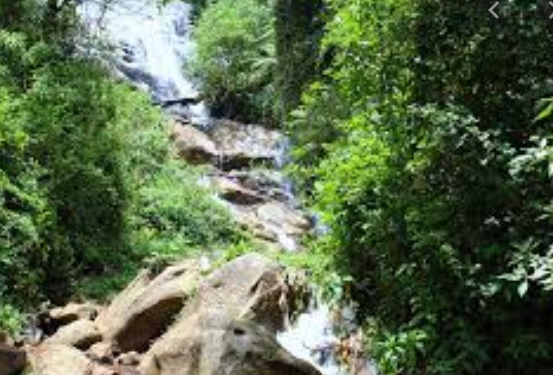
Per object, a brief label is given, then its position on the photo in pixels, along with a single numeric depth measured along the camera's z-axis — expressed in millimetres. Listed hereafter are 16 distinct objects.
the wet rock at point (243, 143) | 18891
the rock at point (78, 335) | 9250
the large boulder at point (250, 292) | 8688
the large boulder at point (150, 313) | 9422
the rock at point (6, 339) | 8521
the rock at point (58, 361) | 8359
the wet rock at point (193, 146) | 18500
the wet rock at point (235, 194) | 16688
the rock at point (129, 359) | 9078
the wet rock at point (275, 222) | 14836
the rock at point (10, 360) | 8055
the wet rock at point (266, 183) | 17500
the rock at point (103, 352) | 8984
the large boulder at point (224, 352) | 7613
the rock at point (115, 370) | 8477
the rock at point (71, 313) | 9977
